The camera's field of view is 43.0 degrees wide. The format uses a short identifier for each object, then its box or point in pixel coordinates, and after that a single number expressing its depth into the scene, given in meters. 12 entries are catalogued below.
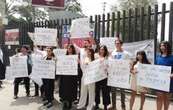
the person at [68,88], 5.59
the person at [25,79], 6.64
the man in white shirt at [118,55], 5.15
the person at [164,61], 4.47
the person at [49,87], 5.92
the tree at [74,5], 27.11
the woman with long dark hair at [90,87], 5.23
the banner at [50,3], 9.80
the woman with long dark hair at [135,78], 4.80
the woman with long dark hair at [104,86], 5.10
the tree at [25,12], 30.91
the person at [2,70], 8.03
